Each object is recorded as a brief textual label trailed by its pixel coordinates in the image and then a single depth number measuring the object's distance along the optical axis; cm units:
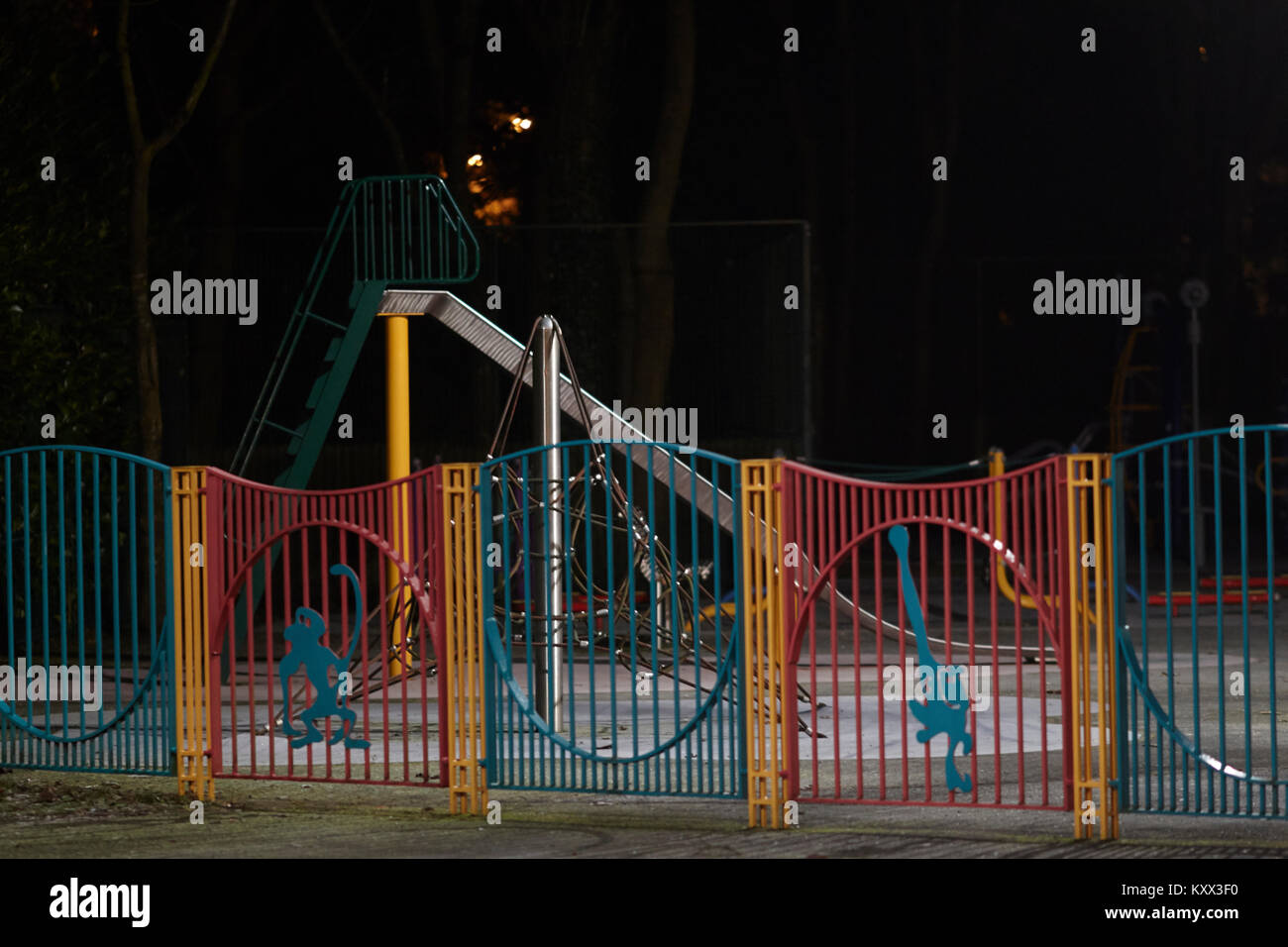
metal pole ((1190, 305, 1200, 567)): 2230
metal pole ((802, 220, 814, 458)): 2130
